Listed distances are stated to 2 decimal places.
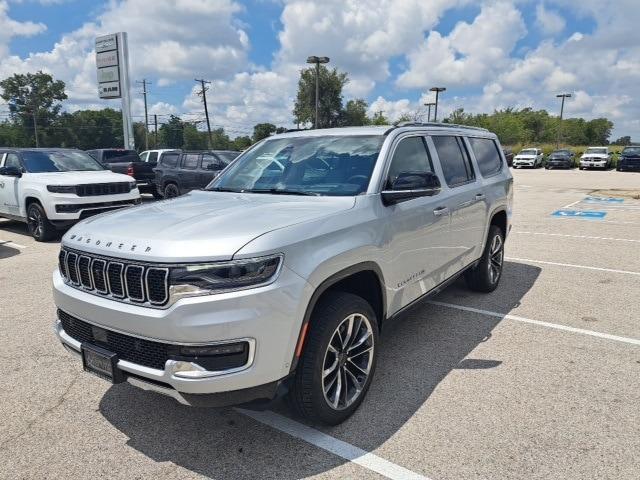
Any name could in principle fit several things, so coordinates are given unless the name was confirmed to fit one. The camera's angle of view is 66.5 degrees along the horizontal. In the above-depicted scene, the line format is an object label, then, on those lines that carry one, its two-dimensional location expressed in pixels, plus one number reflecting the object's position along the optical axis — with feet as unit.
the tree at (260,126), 229.86
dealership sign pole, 77.56
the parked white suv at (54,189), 29.99
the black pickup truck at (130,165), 50.98
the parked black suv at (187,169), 46.16
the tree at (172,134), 356.59
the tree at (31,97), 272.31
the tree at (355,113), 226.97
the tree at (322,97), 207.72
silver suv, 7.95
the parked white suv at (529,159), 137.59
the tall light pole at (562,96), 201.26
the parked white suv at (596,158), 122.83
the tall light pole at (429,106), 152.40
